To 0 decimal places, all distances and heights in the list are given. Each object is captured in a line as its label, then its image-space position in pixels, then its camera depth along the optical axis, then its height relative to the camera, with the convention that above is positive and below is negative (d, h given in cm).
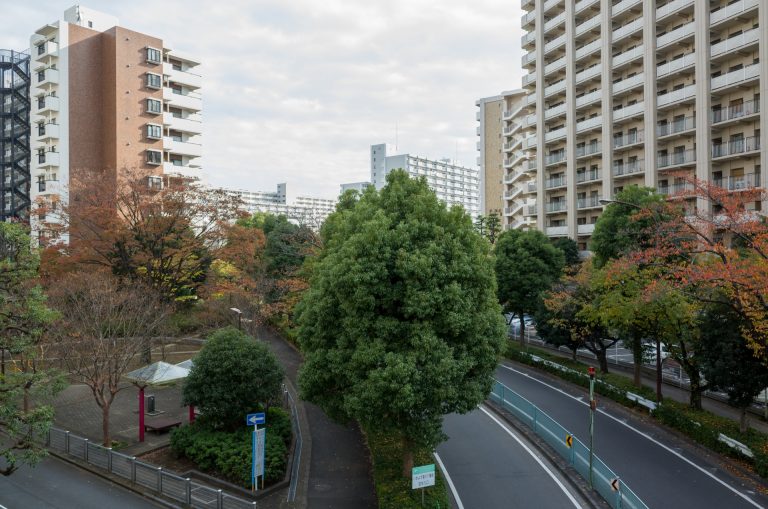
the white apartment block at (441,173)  15625 +2537
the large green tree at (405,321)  1370 -169
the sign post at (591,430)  1603 -508
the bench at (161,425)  1994 -604
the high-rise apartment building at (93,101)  4838 +1401
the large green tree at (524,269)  3622 -86
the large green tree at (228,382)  1742 -395
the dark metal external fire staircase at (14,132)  5388 +1257
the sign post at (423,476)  1331 -531
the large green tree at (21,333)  1304 -198
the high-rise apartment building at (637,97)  3616 +1222
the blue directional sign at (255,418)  1530 -445
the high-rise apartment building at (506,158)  6178 +1300
